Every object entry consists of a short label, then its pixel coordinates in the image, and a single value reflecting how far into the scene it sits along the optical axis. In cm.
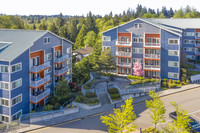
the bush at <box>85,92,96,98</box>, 3803
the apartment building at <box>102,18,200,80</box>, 4472
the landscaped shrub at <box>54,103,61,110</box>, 3403
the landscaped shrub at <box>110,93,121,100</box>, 3753
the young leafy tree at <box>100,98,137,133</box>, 2157
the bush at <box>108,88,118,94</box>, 3931
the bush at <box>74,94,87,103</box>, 3583
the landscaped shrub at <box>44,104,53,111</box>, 3216
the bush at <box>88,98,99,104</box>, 3541
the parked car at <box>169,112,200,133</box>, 2593
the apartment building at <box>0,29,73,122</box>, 2870
